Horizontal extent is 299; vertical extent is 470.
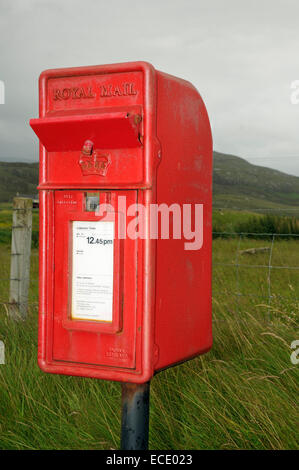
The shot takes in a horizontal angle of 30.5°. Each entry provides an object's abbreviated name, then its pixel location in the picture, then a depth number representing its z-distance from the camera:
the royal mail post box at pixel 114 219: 2.04
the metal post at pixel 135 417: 2.18
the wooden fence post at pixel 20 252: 4.79
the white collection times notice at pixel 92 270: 2.11
